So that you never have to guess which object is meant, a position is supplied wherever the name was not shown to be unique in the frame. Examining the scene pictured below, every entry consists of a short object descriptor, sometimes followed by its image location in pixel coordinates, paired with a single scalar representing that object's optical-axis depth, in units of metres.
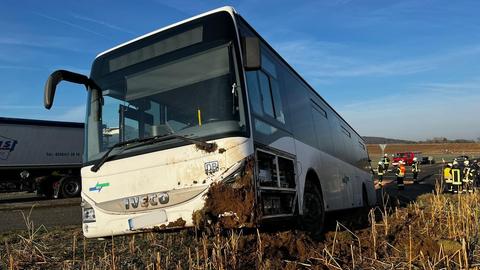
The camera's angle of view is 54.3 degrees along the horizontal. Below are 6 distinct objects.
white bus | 4.76
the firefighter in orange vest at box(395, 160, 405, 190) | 21.04
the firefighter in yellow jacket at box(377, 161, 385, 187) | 22.94
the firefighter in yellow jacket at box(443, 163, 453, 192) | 18.26
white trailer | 21.20
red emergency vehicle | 51.40
